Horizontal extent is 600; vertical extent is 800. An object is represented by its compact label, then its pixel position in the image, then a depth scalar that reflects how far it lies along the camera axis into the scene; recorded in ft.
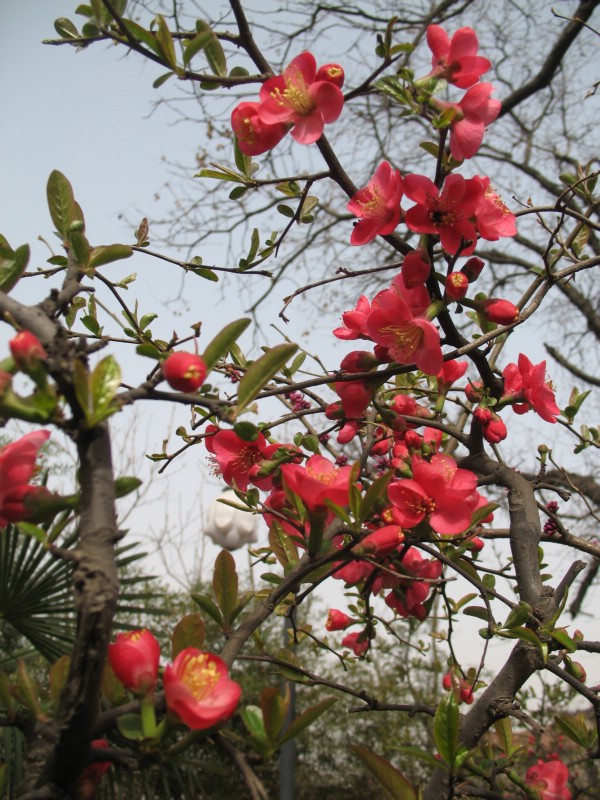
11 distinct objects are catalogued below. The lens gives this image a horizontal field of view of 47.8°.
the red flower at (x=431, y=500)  2.53
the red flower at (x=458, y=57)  2.65
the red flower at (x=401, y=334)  2.71
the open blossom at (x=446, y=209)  2.71
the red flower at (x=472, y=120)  2.54
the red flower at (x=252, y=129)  2.85
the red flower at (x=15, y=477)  1.76
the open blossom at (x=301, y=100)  2.76
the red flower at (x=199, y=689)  1.53
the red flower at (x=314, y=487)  2.20
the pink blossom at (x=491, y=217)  2.81
